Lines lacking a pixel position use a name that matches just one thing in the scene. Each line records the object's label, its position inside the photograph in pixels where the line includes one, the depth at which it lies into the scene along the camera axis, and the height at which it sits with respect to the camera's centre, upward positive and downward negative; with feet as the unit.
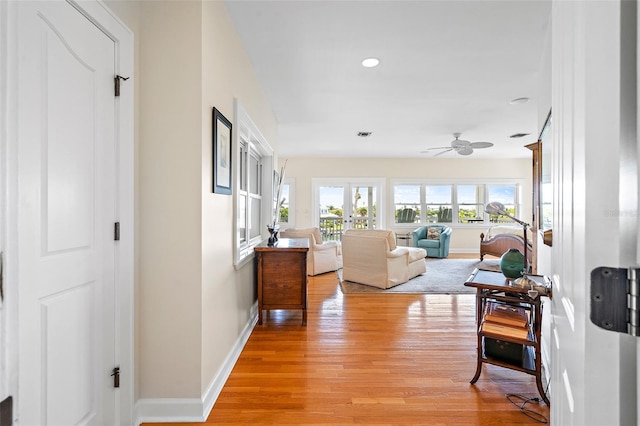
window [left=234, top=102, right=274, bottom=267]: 8.38 +1.04
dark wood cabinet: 10.25 -2.14
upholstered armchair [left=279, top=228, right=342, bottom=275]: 17.93 -2.35
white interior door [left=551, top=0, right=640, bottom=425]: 1.26 +0.08
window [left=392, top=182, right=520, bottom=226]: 28.60 +1.15
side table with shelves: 6.21 -2.24
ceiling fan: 17.57 +3.83
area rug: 14.82 -3.64
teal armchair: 24.95 -2.17
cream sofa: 15.24 -2.35
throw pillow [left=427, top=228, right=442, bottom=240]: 25.76 -1.69
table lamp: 6.88 +0.04
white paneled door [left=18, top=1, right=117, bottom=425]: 3.69 -0.05
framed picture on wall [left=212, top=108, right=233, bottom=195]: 6.56 +1.31
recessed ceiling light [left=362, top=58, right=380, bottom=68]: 9.84 +4.79
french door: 28.25 +0.61
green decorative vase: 6.86 -1.14
